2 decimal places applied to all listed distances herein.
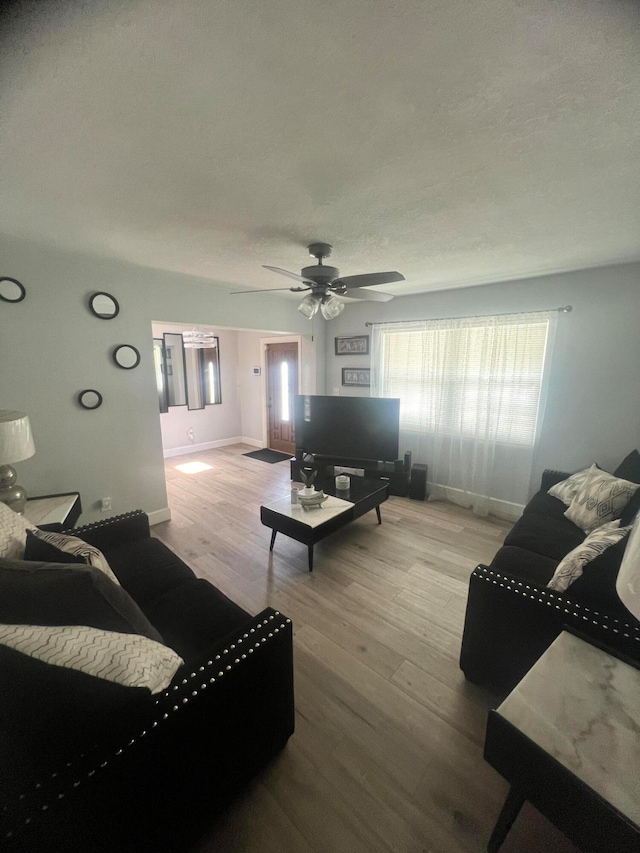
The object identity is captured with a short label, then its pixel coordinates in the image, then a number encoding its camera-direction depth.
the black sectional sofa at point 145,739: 0.78
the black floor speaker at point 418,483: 3.96
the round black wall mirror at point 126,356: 2.95
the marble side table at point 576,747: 0.80
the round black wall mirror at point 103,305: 2.77
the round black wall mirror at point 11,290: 2.35
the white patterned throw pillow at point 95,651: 0.84
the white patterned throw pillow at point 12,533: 1.39
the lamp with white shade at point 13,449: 1.93
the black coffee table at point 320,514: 2.58
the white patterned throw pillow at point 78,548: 1.40
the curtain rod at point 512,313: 3.04
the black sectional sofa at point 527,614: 1.28
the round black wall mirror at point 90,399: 2.80
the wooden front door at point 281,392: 5.72
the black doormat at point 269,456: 5.66
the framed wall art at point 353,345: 4.55
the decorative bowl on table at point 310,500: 2.81
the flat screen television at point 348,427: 3.79
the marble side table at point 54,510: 2.17
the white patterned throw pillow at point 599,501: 2.29
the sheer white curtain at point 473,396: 3.34
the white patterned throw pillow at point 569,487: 2.63
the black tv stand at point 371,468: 3.97
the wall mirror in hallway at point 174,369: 5.49
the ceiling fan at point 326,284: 2.10
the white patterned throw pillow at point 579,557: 1.45
